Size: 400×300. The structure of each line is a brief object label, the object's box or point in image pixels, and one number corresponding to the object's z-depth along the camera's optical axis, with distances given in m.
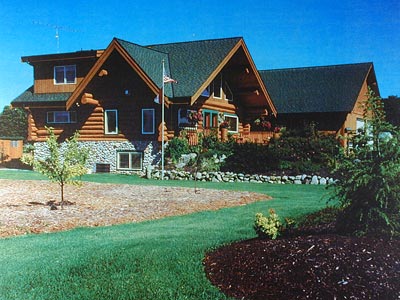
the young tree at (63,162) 9.84
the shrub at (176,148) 19.03
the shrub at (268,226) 5.73
